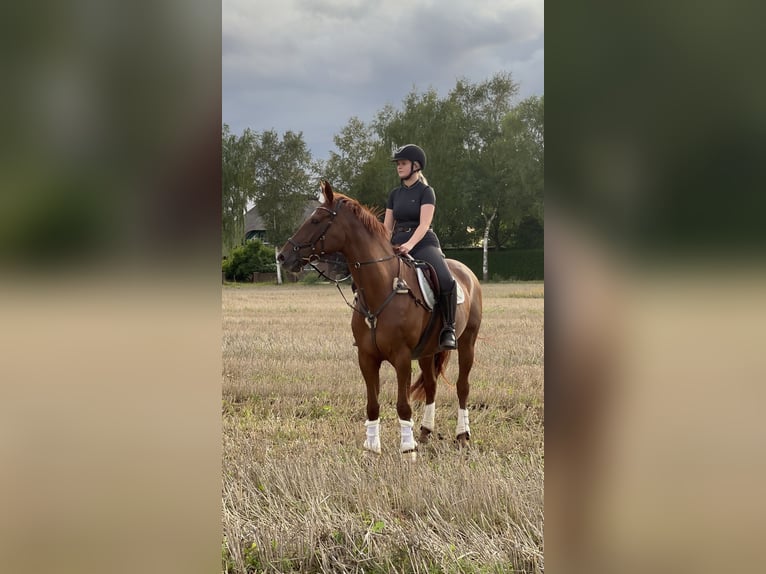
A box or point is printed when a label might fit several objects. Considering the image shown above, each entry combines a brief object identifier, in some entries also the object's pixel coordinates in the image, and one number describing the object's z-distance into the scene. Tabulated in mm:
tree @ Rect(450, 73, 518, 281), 44875
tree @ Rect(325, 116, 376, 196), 49500
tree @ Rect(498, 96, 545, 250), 44156
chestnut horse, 5699
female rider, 6070
